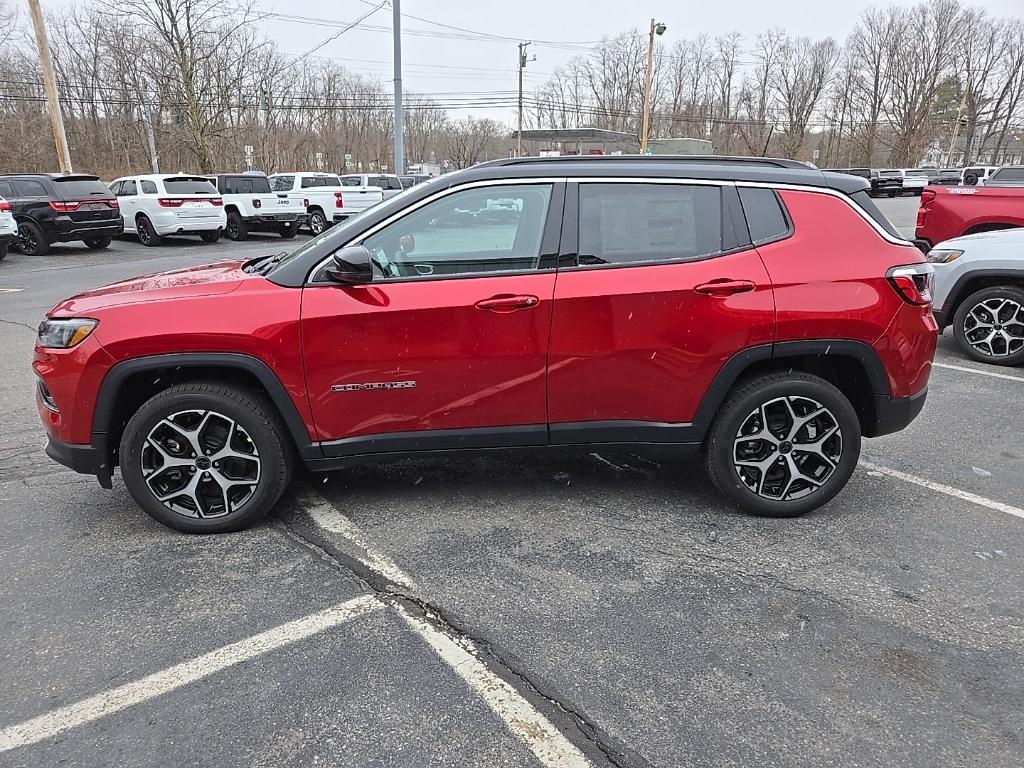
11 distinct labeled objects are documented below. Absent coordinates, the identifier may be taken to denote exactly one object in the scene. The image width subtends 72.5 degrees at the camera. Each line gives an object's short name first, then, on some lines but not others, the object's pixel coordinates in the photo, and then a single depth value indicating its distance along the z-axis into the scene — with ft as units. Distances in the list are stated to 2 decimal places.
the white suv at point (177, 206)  57.67
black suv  51.70
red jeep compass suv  10.62
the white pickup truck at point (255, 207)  65.98
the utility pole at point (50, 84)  65.13
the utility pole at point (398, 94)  67.97
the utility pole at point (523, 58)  177.99
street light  125.59
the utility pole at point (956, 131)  238.89
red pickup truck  28.66
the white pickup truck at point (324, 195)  69.56
